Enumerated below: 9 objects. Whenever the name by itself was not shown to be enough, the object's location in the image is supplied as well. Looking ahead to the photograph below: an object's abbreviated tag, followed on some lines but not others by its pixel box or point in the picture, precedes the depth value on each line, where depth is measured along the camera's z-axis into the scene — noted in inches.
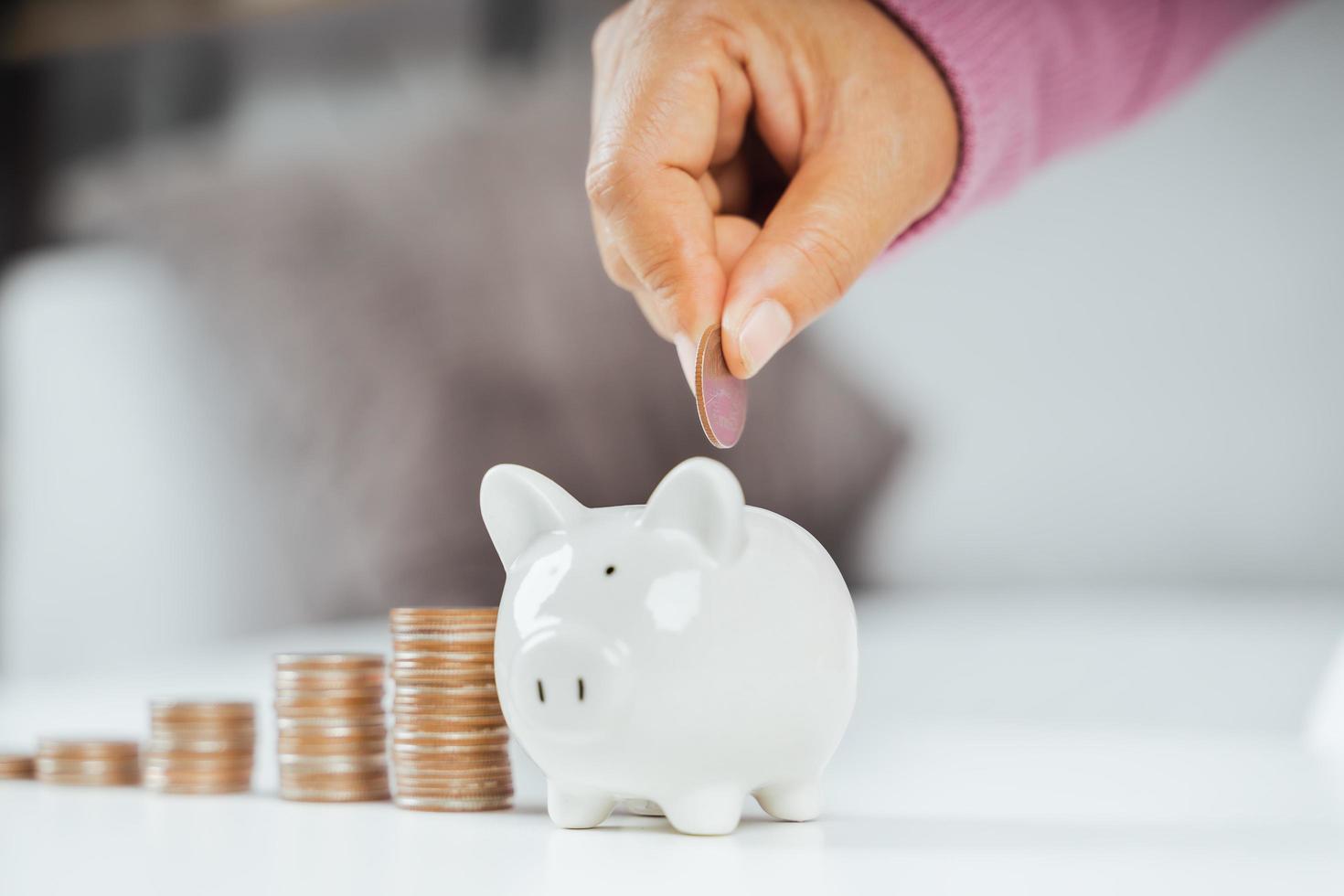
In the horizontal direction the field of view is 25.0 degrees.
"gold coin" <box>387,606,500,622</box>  24.3
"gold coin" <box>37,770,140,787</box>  26.9
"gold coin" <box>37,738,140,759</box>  27.0
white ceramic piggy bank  22.5
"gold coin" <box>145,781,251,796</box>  26.0
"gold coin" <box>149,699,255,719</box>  26.0
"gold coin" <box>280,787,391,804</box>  25.1
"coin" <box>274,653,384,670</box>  25.1
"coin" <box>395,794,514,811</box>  24.5
